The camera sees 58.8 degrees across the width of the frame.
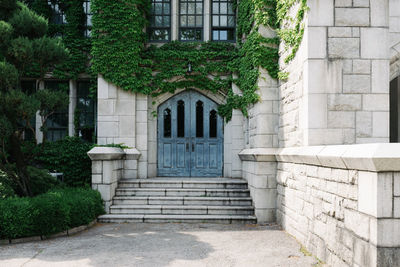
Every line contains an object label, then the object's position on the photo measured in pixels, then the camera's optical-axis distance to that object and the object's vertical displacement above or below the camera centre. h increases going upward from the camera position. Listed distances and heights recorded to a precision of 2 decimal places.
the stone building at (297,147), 3.88 -0.12
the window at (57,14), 10.65 +3.77
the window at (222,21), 10.41 +3.50
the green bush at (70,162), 9.69 -0.62
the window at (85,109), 10.52 +0.91
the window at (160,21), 10.37 +3.48
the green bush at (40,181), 7.80 -0.94
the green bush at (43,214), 5.85 -1.31
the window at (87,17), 10.59 +3.67
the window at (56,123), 10.68 +0.49
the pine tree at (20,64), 6.54 +1.50
